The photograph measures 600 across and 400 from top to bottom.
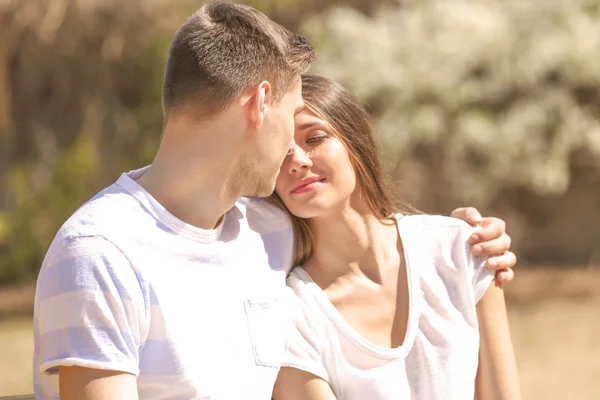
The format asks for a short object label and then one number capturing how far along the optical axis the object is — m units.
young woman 5.32
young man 4.07
